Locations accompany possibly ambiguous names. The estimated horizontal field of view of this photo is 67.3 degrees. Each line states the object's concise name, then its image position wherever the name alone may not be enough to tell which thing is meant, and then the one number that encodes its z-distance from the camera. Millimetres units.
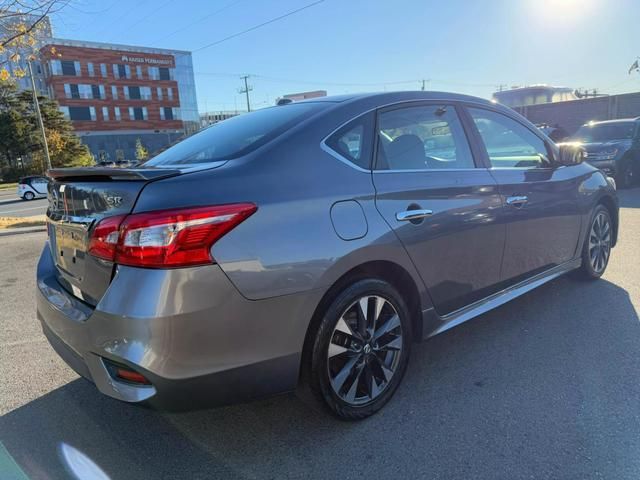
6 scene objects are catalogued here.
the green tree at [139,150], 55125
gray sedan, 1951
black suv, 11477
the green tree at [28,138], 46844
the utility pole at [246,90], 86188
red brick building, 65750
